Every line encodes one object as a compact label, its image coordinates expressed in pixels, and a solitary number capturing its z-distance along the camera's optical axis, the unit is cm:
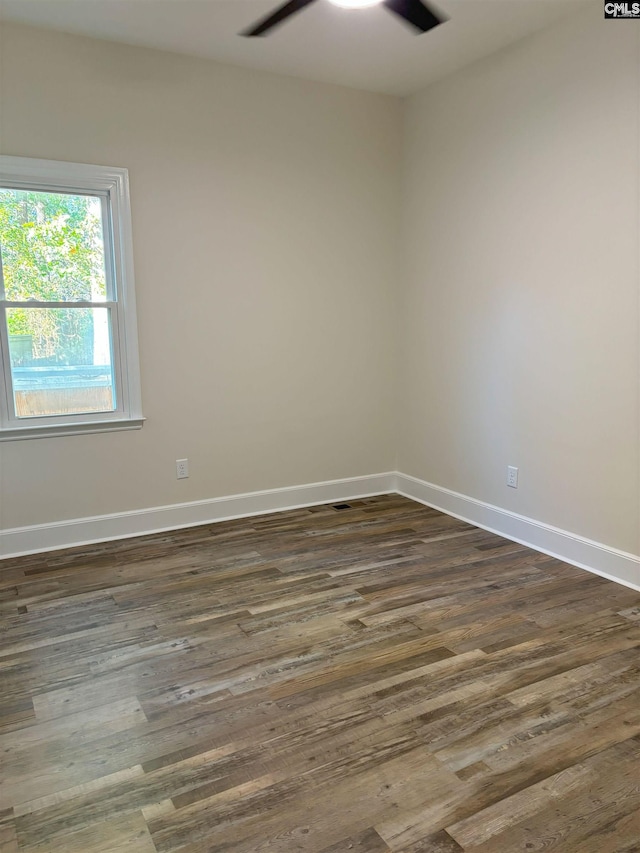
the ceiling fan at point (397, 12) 217
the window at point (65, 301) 332
